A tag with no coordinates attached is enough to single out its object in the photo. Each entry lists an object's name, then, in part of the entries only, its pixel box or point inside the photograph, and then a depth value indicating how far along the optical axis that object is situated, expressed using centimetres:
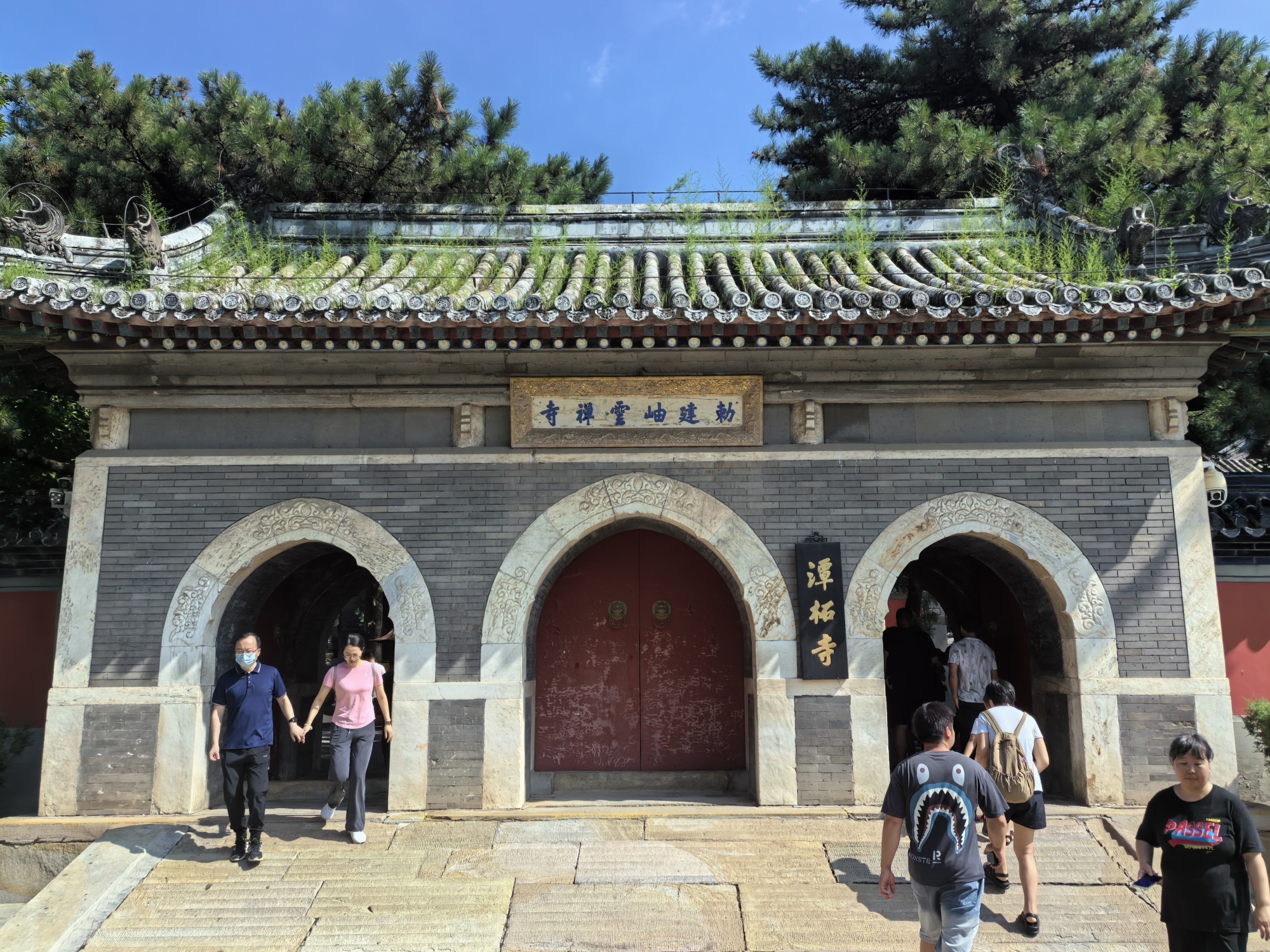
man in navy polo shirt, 595
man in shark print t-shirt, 377
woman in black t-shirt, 355
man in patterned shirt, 712
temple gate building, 655
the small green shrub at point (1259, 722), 716
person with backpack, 507
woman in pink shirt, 623
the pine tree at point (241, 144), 1114
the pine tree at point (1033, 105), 1037
